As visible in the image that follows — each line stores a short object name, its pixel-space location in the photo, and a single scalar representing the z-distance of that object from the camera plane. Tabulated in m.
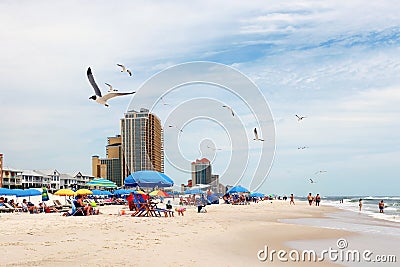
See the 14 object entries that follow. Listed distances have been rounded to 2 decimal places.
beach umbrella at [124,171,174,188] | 23.06
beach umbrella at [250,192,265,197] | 63.38
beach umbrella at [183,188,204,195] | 42.19
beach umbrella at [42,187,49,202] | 31.27
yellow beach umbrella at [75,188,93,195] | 29.24
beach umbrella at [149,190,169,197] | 38.84
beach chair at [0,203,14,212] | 24.11
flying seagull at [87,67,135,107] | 13.42
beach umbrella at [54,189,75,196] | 30.07
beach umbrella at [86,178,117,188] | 36.00
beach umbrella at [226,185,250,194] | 46.06
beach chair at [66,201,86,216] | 19.86
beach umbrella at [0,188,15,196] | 28.73
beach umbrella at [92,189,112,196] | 41.85
